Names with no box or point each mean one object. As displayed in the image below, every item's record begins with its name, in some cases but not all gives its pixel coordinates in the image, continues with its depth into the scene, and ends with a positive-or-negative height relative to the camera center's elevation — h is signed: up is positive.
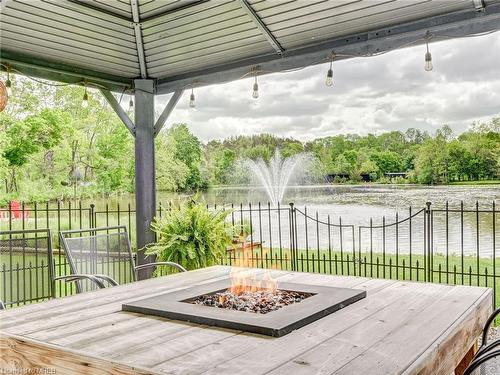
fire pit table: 1.33 -0.49
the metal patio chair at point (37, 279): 2.74 -0.47
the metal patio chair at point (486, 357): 1.43 -0.57
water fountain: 11.42 +0.47
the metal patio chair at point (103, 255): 2.80 -0.39
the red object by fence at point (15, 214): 11.15 -0.47
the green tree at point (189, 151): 13.70 +1.21
